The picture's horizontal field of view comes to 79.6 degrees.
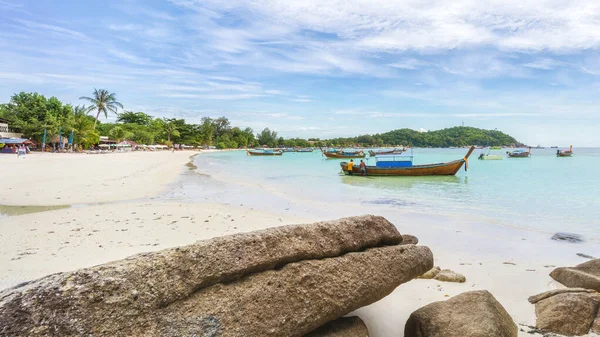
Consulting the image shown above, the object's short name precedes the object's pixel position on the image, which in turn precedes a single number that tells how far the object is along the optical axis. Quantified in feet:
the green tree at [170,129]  380.17
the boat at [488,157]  254.72
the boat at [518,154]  277.85
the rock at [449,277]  18.67
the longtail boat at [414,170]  106.83
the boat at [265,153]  321.93
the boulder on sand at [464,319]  11.18
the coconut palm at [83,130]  216.95
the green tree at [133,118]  401.70
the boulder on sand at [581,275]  16.79
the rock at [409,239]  18.80
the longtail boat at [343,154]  248.34
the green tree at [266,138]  576.61
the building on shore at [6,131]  182.66
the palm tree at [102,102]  258.98
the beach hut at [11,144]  168.66
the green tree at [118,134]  288.65
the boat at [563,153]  299.19
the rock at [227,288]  7.14
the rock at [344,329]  10.70
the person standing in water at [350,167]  111.96
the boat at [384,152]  278.67
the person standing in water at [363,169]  110.15
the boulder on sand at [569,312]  13.21
